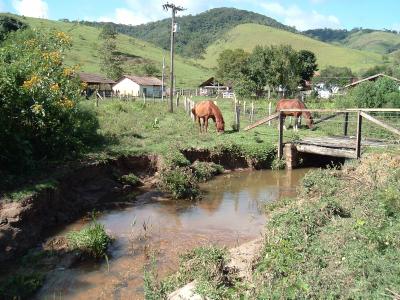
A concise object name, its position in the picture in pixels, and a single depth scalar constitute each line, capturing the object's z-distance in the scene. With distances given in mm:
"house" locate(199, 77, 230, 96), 69175
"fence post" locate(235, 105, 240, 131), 21672
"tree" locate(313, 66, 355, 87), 75556
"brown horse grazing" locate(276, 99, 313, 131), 22105
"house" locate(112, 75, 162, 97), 65125
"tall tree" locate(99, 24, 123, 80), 69262
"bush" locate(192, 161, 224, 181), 15640
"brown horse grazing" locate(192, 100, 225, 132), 20703
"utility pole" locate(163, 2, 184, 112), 31058
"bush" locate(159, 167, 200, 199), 13422
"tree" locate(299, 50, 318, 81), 63844
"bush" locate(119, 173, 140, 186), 14383
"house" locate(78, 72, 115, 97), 52534
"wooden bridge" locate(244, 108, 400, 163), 15258
